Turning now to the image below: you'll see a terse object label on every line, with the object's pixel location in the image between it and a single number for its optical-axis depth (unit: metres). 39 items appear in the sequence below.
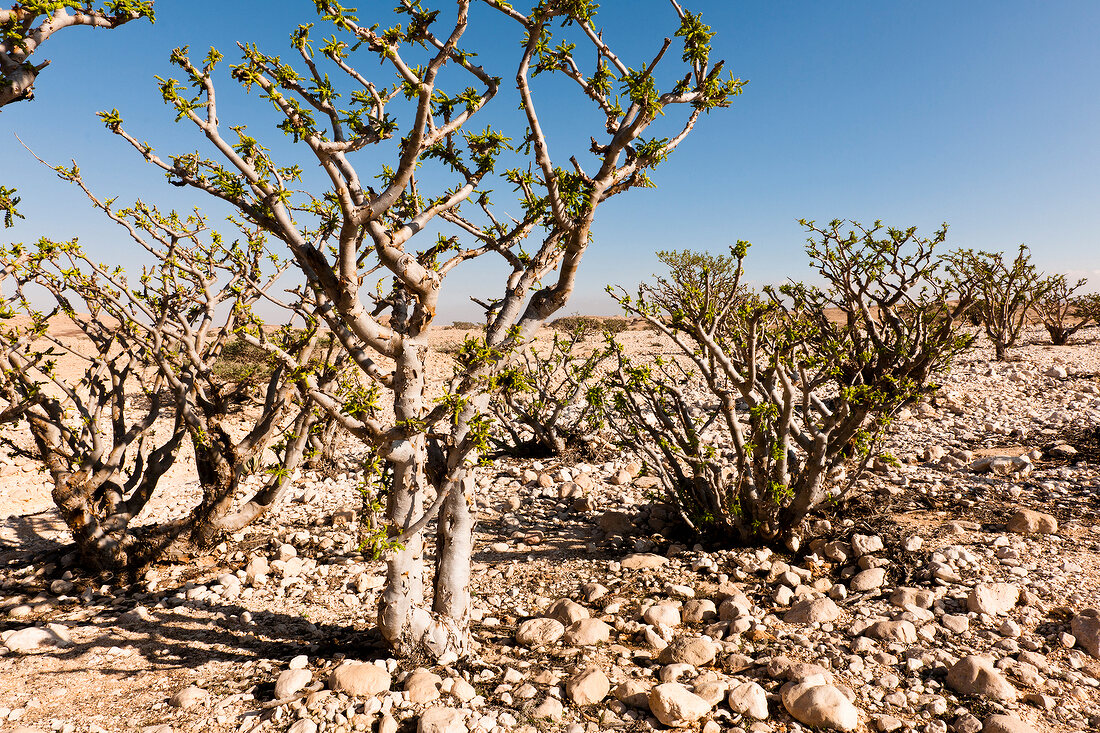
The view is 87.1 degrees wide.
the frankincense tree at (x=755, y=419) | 4.17
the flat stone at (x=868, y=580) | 3.97
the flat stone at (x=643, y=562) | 4.60
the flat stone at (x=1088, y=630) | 3.09
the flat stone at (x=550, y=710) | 2.85
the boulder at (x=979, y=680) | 2.79
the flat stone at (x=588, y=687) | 2.96
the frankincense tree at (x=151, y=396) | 4.65
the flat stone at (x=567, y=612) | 3.89
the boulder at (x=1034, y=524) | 4.51
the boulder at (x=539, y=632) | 3.64
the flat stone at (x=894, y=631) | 3.34
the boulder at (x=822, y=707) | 2.70
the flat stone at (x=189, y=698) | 2.99
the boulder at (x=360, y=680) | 3.02
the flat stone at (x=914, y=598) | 3.67
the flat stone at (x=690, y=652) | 3.30
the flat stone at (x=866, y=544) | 4.38
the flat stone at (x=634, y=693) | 2.93
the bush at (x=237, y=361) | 15.39
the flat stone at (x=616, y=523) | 5.49
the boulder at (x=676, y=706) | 2.75
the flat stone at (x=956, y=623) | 3.38
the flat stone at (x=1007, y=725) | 2.54
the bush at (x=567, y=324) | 31.55
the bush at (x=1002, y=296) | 12.69
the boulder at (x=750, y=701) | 2.81
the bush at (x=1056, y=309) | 15.43
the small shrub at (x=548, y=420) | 8.11
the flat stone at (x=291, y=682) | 3.06
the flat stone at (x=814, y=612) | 3.63
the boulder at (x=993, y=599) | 3.50
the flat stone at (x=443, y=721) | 2.71
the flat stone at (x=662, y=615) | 3.80
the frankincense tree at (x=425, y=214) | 2.51
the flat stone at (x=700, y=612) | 3.84
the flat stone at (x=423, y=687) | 2.97
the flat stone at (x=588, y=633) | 3.60
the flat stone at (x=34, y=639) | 3.71
